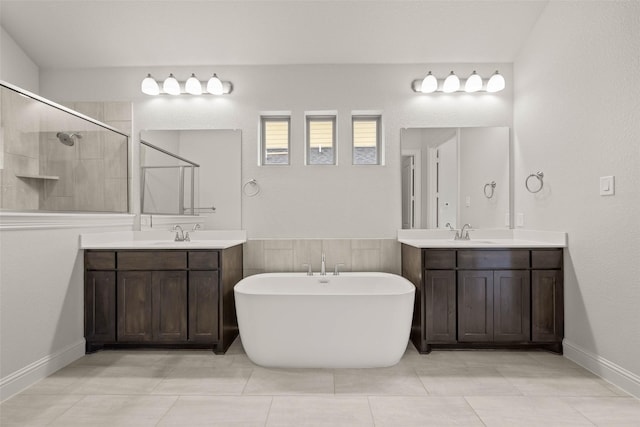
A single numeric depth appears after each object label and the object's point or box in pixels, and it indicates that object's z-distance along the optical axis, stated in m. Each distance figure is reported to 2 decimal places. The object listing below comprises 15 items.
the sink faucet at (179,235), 3.19
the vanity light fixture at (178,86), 3.18
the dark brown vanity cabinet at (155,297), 2.64
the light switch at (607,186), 2.17
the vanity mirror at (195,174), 3.29
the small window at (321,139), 3.39
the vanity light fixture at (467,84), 3.14
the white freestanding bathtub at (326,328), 2.36
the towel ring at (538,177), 2.88
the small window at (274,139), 3.36
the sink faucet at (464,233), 3.20
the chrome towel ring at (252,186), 3.28
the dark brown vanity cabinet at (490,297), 2.64
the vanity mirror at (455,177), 3.23
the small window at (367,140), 3.36
